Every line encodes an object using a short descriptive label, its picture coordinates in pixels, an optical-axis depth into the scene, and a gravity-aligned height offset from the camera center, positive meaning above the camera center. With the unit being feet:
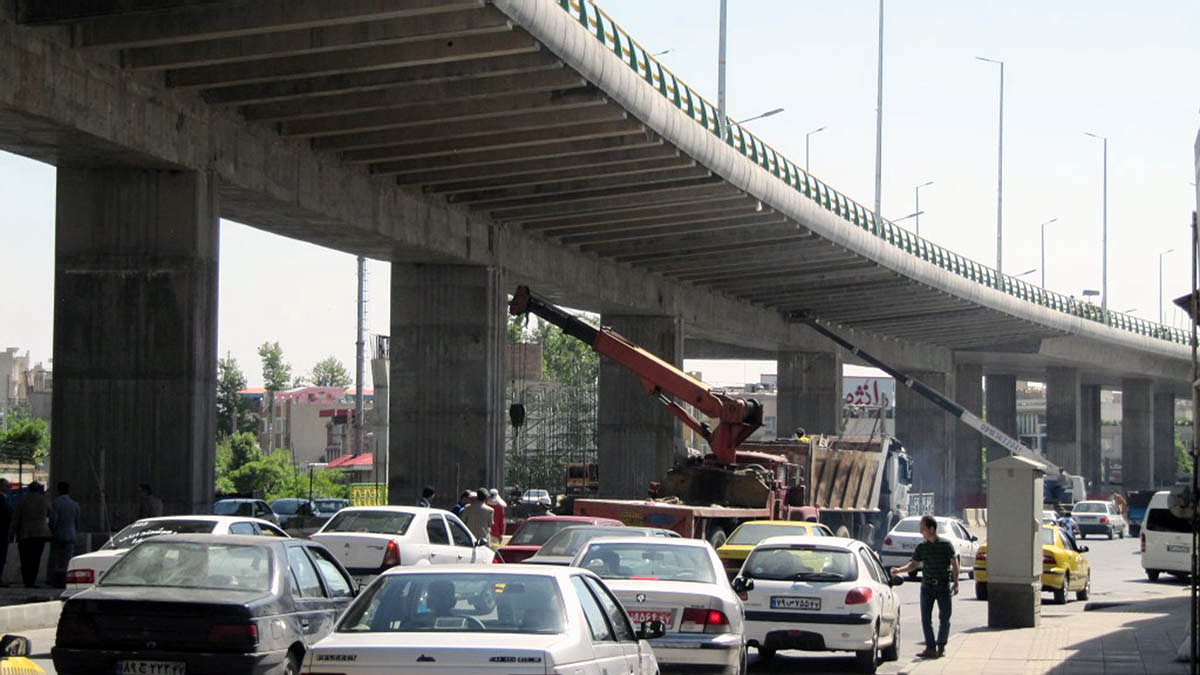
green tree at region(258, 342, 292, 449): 590.96 +10.96
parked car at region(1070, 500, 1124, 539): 224.74 -13.84
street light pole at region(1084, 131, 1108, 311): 291.99 +26.45
